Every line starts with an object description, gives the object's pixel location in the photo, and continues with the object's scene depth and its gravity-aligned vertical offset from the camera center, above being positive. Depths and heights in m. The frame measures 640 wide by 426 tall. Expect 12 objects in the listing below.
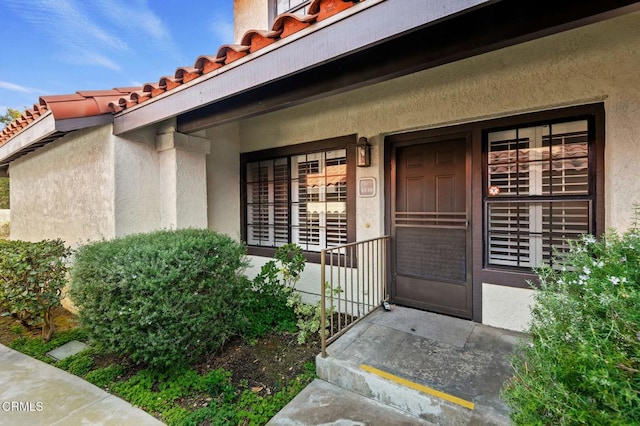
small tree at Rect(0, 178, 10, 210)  14.26 +0.92
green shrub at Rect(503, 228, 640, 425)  0.92 -0.54
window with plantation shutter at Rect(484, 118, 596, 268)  2.98 +0.17
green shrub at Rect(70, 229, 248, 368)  2.73 -0.86
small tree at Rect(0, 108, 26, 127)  15.07 +5.00
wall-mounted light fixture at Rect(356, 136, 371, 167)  4.02 +0.76
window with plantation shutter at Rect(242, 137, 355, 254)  4.50 +0.20
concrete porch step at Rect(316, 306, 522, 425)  2.15 -1.43
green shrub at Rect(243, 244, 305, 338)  3.79 -1.25
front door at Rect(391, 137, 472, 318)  3.63 -0.27
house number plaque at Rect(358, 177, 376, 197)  4.06 +0.28
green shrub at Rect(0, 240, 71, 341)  3.69 -0.92
